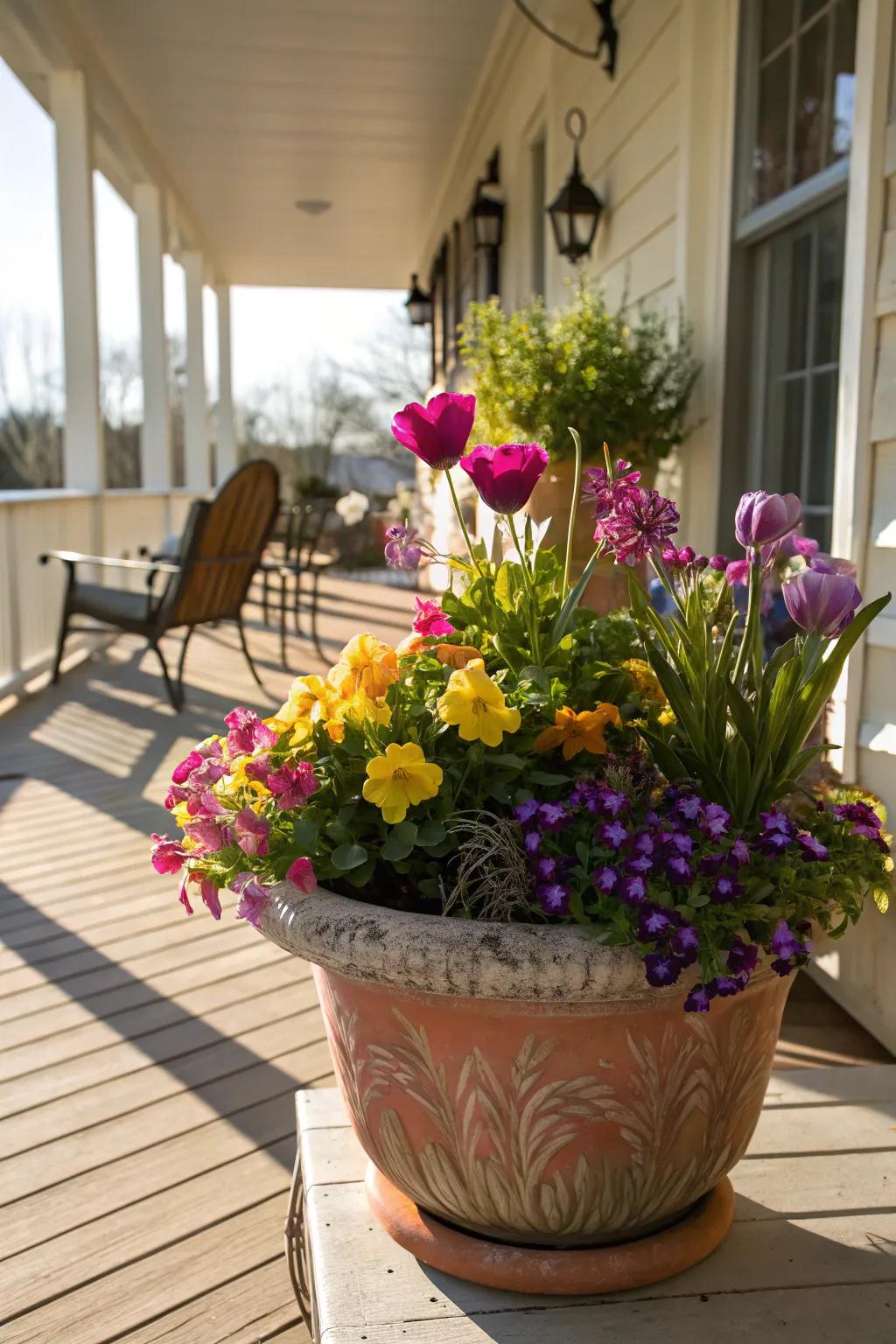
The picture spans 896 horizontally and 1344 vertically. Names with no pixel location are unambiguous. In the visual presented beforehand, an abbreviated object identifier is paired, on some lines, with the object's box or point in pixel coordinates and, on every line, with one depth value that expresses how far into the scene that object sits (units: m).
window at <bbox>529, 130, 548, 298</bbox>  5.81
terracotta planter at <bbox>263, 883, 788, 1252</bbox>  0.92
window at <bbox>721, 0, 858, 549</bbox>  2.51
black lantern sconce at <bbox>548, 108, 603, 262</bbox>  4.09
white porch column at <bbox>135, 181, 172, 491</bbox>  8.05
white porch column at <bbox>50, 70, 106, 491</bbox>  6.06
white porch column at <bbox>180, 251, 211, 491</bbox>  10.30
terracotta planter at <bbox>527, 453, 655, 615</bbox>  2.73
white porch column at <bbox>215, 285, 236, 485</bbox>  12.52
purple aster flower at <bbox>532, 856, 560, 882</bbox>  0.97
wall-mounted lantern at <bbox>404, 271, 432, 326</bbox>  10.27
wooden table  1.00
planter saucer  1.03
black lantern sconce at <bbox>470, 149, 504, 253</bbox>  6.43
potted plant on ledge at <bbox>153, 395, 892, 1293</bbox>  0.94
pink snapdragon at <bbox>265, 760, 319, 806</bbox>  1.03
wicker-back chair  4.51
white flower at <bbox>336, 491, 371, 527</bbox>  8.41
